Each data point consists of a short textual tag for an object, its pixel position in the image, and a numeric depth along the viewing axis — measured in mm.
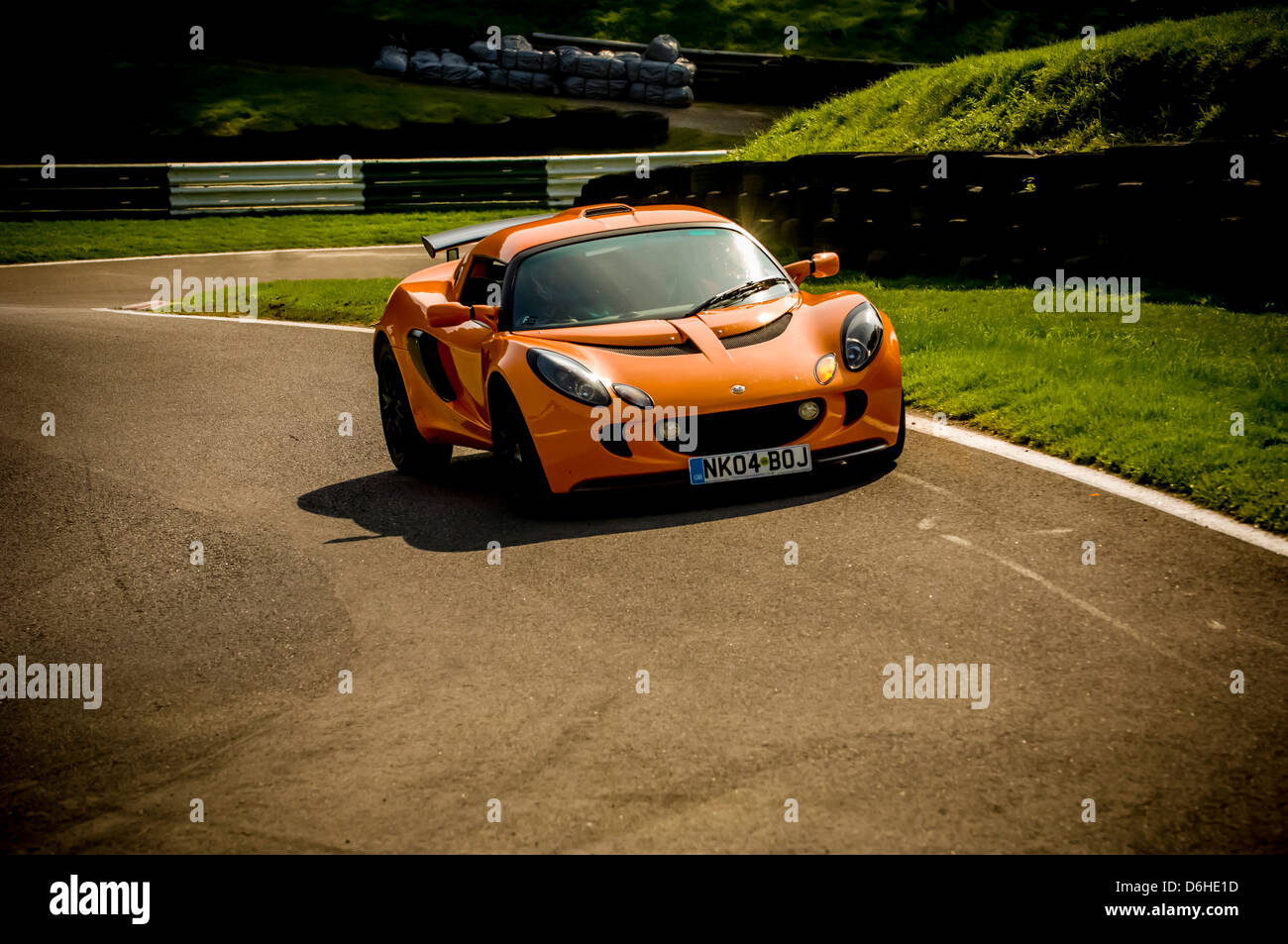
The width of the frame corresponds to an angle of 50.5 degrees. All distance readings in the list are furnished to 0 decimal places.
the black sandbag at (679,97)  36656
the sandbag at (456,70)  37469
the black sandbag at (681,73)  37375
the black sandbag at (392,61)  38094
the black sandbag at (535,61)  37500
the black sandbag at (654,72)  37344
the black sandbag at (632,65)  37438
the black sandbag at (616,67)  37231
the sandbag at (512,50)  37562
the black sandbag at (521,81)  37062
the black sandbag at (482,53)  37844
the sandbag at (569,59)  37531
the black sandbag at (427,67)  37688
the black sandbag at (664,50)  38688
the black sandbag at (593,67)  37125
